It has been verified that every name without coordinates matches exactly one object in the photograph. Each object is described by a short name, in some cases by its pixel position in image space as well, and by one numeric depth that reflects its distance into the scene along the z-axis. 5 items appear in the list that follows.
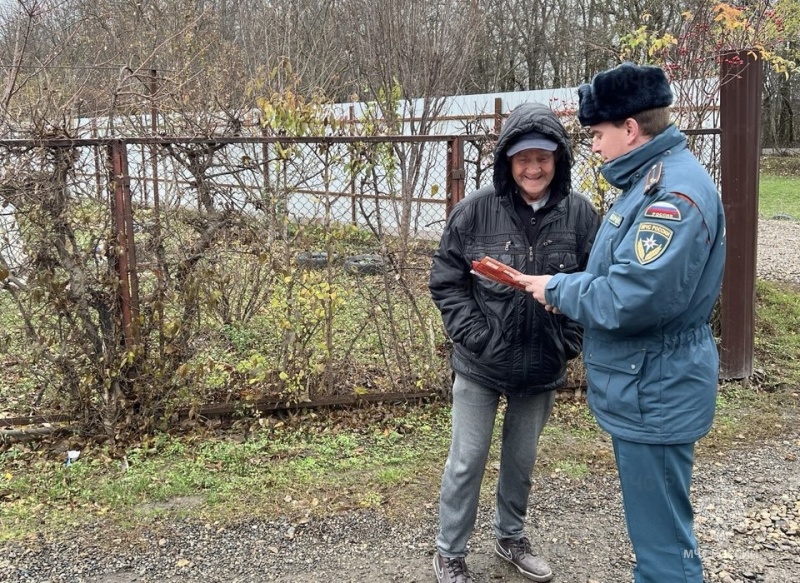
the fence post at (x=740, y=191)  5.11
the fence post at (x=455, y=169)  4.60
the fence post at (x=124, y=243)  4.06
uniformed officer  2.01
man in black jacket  2.66
